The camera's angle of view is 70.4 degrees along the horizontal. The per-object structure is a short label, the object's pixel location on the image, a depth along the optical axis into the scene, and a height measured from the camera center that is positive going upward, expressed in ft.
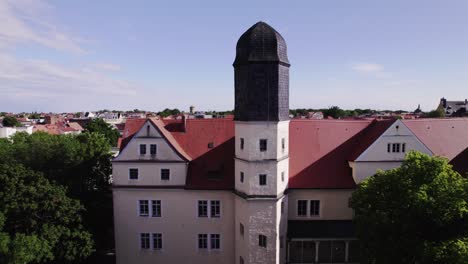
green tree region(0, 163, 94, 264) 79.51 -26.89
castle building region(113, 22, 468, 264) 87.71 -22.03
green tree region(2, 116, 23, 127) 413.80 -11.99
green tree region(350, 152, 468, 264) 63.10 -20.21
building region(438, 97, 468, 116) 381.52 +9.66
